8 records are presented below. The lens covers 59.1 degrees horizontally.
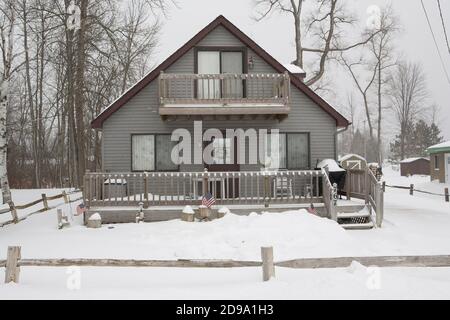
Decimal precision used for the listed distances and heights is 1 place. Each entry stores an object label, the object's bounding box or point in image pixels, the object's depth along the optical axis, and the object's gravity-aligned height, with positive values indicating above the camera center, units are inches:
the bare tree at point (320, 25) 1218.6 +449.4
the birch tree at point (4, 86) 541.2 +119.9
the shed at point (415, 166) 1753.1 +8.0
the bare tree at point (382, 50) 1418.6 +511.7
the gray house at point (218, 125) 602.5 +71.2
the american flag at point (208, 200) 479.8 -35.1
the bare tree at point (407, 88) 2181.3 +443.7
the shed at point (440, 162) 1203.2 +17.7
